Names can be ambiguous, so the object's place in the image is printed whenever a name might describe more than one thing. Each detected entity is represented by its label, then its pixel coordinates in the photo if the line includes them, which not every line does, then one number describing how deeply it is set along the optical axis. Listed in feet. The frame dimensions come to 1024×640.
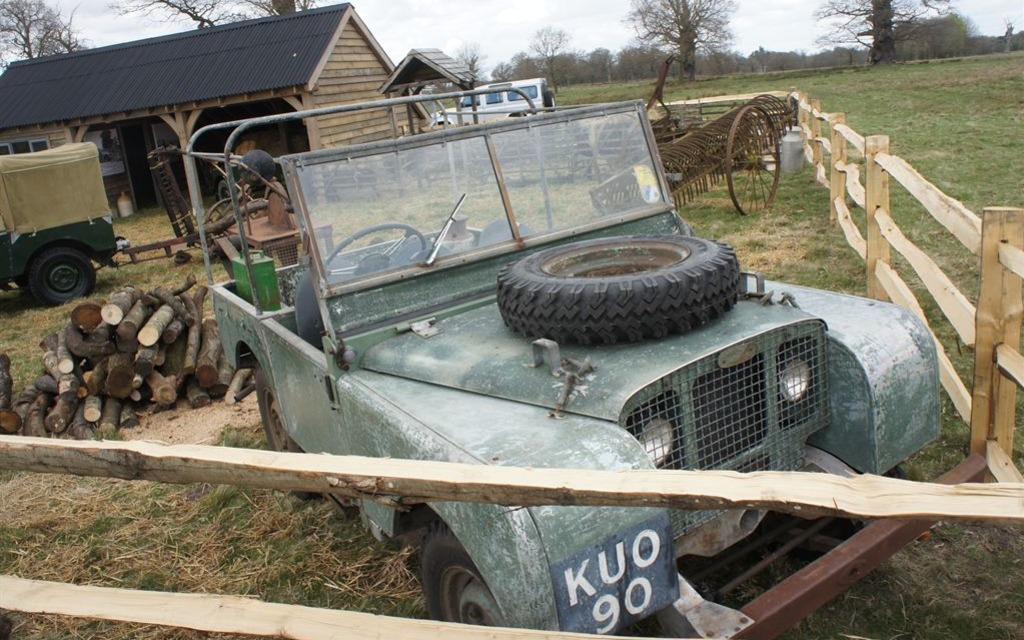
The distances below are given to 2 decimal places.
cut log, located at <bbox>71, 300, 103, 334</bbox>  22.61
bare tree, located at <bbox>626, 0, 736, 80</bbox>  120.88
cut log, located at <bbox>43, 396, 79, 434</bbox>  21.09
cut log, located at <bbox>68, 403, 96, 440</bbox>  20.62
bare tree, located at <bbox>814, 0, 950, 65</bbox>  115.85
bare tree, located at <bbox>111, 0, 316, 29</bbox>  103.65
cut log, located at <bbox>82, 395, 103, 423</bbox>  21.26
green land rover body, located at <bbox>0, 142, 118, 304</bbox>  36.29
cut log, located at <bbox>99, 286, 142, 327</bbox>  22.59
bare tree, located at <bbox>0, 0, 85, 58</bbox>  123.95
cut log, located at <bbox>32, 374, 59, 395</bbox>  22.02
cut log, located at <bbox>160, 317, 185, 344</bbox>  22.94
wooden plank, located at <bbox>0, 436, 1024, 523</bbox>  5.55
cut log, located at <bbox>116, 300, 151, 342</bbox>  22.44
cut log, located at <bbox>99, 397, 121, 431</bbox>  21.01
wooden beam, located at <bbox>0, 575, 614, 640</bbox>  7.10
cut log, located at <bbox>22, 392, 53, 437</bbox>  21.13
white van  61.18
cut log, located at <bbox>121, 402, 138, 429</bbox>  21.48
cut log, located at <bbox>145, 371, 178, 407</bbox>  21.94
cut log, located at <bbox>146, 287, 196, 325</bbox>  24.03
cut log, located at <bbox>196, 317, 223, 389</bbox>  22.26
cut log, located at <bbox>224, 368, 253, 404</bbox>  22.14
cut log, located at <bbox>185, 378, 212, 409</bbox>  22.22
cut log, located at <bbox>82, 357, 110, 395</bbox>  21.98
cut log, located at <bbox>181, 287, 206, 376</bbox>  22.65
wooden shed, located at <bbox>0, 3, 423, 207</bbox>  61.21
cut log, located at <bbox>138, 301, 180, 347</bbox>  22.47
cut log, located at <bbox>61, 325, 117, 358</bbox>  22.30
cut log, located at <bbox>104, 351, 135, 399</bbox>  21.75
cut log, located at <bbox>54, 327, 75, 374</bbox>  22.06
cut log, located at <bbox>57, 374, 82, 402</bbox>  21.54
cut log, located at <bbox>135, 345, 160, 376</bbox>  22.30
